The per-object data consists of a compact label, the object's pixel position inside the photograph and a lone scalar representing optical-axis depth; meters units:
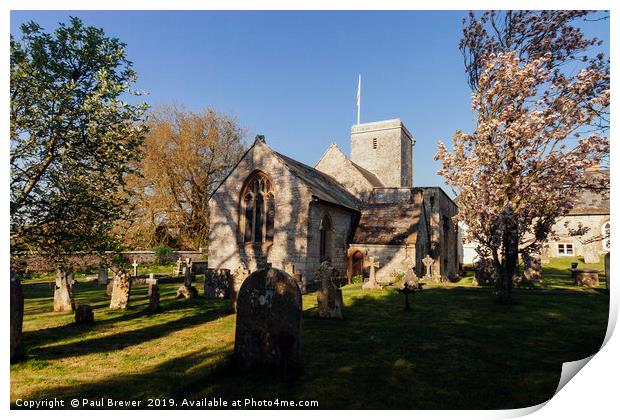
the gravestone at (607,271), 13.97
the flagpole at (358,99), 33.31
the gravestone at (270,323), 5.45
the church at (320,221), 16.02
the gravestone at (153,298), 11.09
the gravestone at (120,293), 11.53
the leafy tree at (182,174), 29.09
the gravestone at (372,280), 15.98
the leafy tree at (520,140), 9.21
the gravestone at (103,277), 18.91
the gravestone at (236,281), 11.78
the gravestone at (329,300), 9.88
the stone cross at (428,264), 18.00
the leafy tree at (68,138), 6.37
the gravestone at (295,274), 13.96
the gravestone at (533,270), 18.98
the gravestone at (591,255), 28.33
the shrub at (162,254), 27.32
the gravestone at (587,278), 15.68
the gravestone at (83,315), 9.19
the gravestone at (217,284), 14.42
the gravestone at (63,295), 11.12
